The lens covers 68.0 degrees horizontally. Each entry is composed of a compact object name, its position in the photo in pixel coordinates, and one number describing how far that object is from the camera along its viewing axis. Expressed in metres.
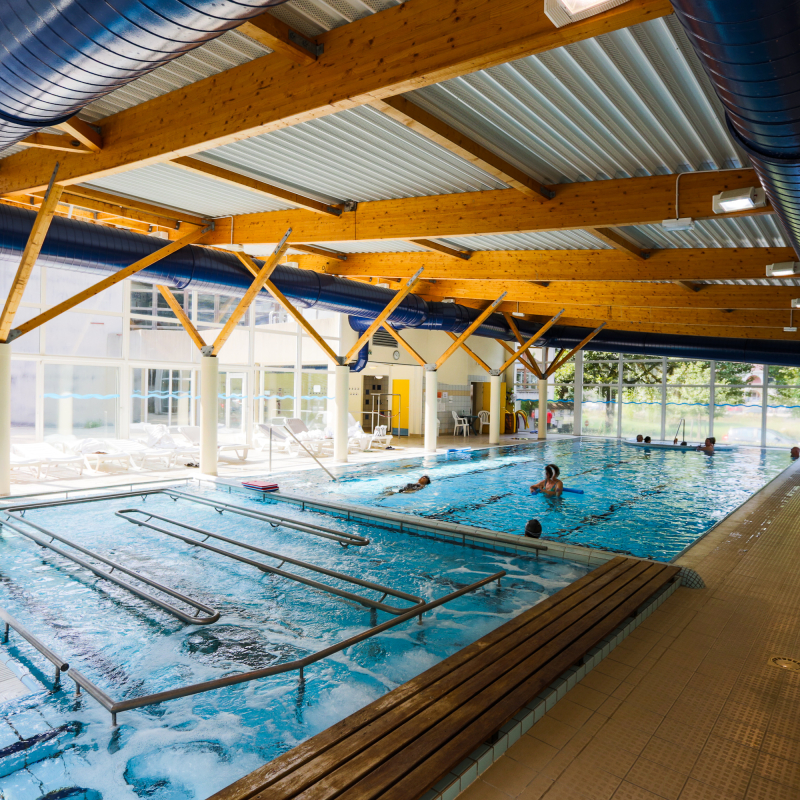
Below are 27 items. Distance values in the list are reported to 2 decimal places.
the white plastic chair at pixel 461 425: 21.48
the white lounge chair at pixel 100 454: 10.90
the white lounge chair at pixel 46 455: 10.11
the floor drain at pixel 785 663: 3.70
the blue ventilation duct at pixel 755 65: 1.68
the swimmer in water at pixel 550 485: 10.44
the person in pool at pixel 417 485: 10.34
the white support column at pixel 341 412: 13.21
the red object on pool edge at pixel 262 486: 9.48
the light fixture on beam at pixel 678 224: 5.90
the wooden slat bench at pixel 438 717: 2.40
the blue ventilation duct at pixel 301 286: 7.73
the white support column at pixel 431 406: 15.59
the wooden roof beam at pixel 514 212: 5.98
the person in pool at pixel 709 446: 17.66
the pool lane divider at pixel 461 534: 6.30
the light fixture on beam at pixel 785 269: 7.19
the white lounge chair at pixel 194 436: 12.87
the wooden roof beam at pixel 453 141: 4.54
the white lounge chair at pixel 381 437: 16.36
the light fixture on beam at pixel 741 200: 4.68
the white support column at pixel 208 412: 10.50
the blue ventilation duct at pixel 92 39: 2.10
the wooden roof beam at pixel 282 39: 3.79
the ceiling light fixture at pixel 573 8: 2.21
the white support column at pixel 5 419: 7.98
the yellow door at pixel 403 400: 21.25
